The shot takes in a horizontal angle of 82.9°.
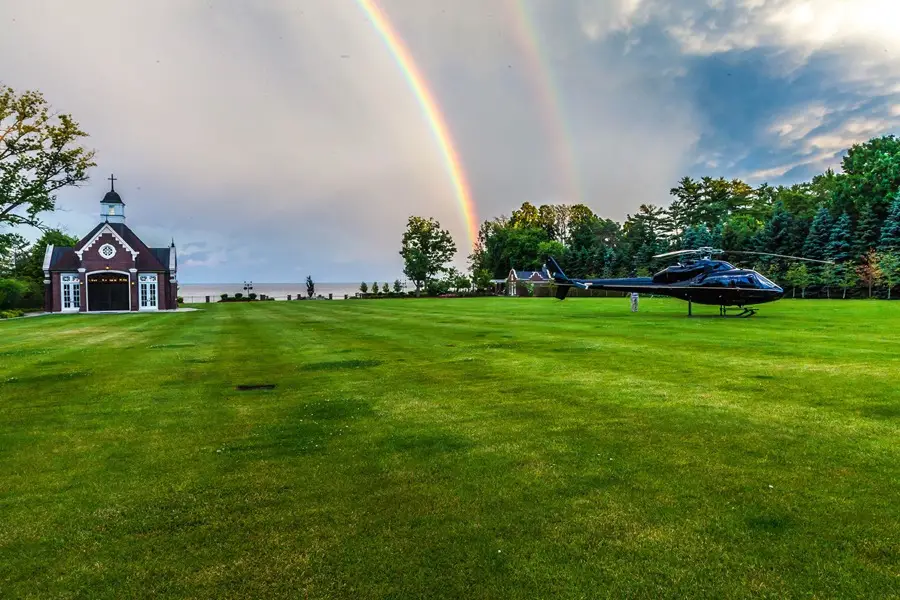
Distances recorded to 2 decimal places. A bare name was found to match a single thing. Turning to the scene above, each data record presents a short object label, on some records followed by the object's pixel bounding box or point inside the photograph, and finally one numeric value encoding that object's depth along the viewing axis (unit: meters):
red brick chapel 41.44
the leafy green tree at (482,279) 86.69
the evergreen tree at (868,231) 52.53
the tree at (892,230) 49.38
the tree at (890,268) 45.64
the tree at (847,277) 51.25
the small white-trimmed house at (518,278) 85.12
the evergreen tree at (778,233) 59.75
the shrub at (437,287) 83.19
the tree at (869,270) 47.28
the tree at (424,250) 86.00
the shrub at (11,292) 38.00
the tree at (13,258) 34.47
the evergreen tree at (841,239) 54.12
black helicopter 22.44
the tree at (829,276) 52.38
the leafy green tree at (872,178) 54.06
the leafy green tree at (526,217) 115.21
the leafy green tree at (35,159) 31.33
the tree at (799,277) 53.56
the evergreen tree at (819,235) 56.31
